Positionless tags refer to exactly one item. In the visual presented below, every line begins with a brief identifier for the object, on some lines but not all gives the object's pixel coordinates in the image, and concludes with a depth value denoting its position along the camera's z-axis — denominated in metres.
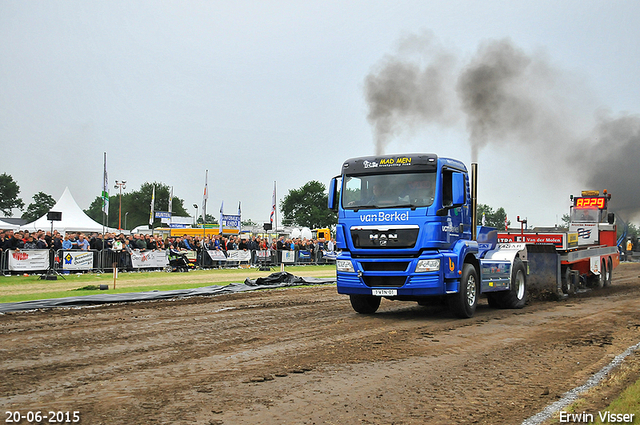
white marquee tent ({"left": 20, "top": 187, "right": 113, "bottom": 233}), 42.91
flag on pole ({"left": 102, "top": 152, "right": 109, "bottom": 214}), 30.37
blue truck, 11.17
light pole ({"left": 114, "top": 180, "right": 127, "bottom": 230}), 58.06
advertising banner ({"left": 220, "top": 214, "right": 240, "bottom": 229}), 45.88
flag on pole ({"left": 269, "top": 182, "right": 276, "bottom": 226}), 42.19
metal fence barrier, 22.45
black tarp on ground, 13.27
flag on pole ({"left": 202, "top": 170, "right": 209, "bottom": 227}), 42.46
